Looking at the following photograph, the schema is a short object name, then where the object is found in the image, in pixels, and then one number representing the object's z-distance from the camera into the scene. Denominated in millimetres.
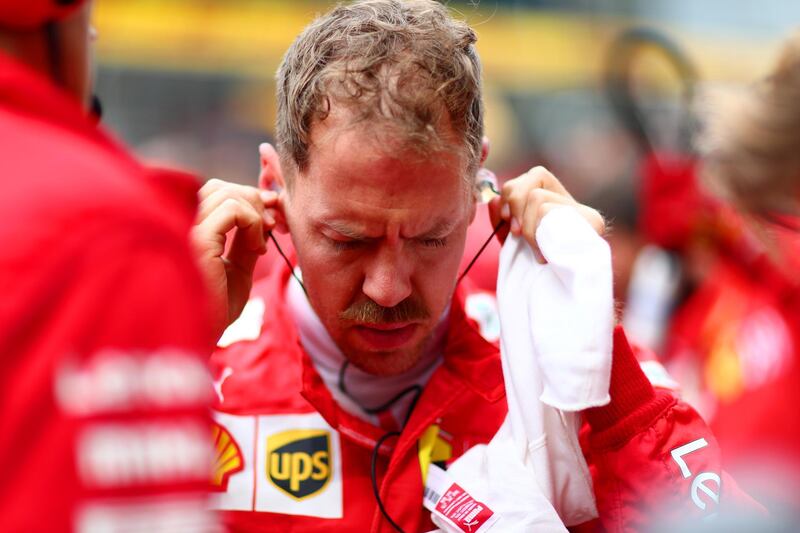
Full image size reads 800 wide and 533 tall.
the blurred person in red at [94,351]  2018
